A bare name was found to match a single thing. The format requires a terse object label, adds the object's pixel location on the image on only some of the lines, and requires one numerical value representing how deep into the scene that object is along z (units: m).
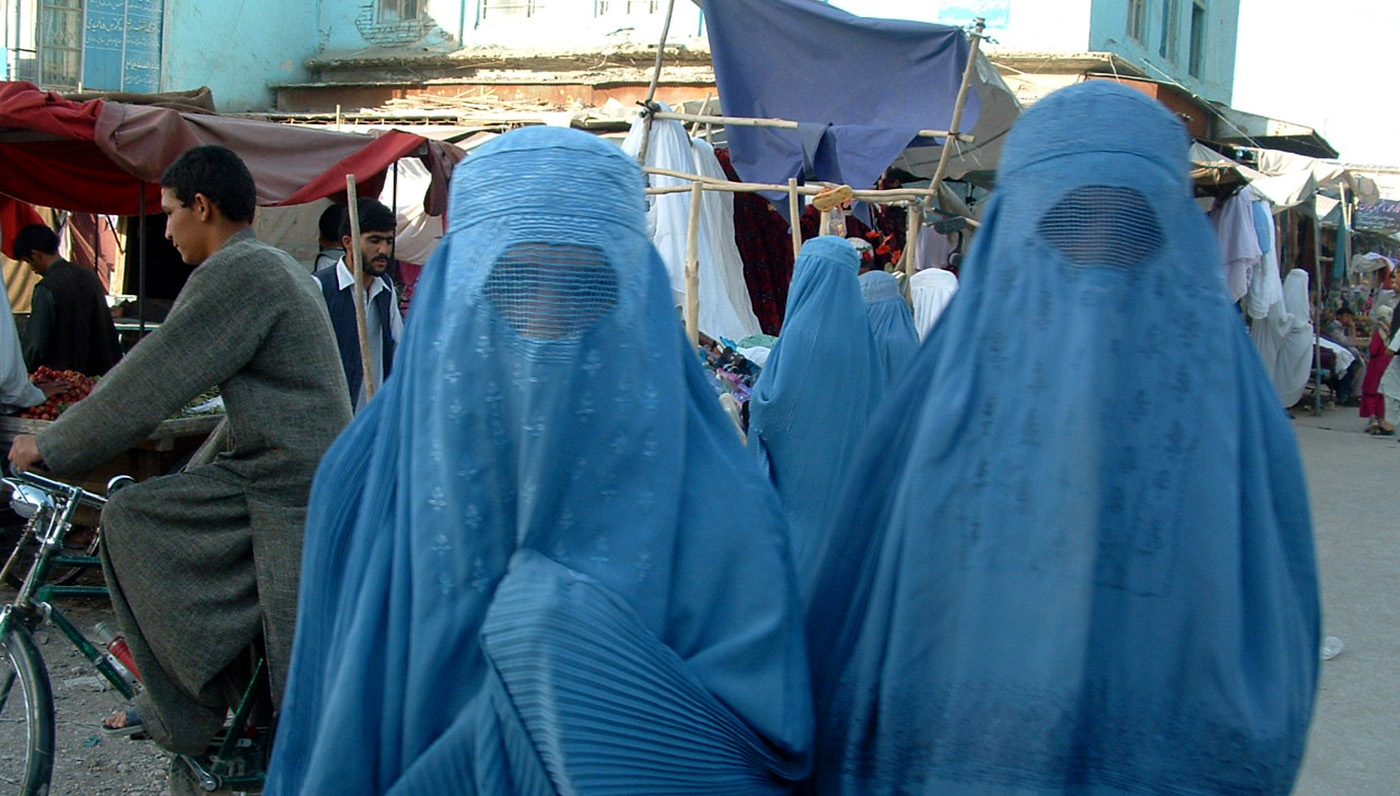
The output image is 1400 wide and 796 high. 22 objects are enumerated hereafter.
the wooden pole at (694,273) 5.42
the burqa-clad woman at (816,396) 4.73
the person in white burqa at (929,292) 7.17
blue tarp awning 5.78
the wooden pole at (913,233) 5.79
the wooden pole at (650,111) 5.89
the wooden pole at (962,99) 5.27
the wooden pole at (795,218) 5.42
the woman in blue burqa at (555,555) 1.58
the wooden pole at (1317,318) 14.92
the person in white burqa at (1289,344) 13.60
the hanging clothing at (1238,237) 11.35
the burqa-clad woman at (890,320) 5.45
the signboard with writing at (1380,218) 21.45
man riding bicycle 2.58
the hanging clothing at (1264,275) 12.12
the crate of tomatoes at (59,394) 5.28
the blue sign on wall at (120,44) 14.34
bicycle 2.82
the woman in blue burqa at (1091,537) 1.75
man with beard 5.37
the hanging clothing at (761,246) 7.73
